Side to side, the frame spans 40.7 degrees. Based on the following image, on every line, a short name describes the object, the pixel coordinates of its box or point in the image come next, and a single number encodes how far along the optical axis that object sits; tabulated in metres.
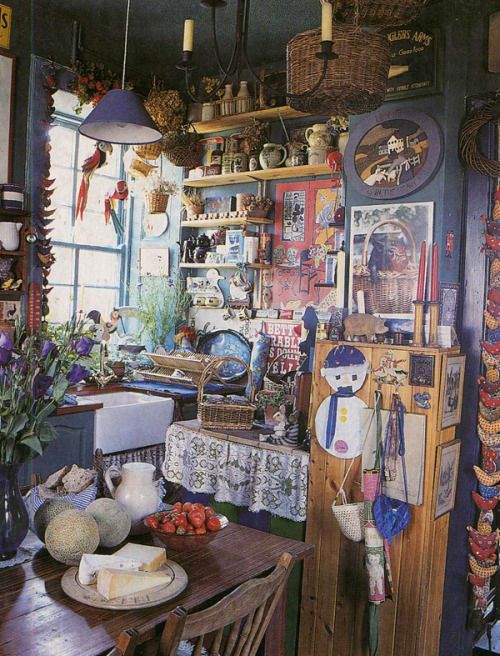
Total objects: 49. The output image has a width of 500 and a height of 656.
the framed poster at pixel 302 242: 5.40
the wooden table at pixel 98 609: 1.53
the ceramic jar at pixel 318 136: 5.12
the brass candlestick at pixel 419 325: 2.76
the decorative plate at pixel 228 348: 5.70
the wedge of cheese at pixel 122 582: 1.70
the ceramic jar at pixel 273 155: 5.48
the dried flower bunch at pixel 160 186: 6.11
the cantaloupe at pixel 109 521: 2.03
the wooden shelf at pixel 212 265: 5.67
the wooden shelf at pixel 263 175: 5.28
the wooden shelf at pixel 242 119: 5.42
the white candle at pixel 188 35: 2.58
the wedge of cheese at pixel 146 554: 1.84
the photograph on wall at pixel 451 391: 2.71
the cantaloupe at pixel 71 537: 1.90
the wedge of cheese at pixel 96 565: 1.78
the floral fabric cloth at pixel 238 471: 3.10
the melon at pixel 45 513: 2.05
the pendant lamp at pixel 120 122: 2.90
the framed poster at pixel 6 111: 4.89
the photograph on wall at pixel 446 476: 2.72
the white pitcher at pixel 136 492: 2.20
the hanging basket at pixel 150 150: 5.94
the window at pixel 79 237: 6.07
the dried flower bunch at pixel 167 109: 5.87
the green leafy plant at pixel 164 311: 6.18
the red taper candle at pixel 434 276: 2.78
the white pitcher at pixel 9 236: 4.84
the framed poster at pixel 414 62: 2.84
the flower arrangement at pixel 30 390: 1.90
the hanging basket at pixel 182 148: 5.91
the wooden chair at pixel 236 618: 1.40
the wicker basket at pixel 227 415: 3.40
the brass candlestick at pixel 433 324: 2.76
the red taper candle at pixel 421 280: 2.76
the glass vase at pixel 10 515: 1.94
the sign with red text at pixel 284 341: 5.49
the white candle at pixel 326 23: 2.27
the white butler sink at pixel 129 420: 4.44
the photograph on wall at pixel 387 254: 2.89
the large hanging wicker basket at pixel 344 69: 2.51
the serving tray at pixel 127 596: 1.68
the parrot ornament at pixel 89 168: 5.96
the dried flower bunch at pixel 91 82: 5.41
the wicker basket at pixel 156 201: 6.14
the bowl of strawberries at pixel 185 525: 2.11
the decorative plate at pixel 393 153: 2.86
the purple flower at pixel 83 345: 1.89
